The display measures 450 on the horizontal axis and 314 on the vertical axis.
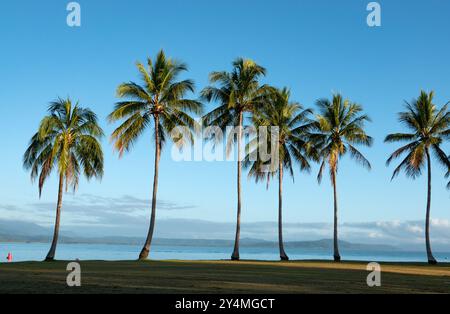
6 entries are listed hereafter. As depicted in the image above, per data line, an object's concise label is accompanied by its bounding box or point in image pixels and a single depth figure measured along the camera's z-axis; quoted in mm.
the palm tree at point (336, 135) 45784
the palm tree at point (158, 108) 39344
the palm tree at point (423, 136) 44719
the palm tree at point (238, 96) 43000
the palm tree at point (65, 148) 35000
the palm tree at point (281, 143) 44844
